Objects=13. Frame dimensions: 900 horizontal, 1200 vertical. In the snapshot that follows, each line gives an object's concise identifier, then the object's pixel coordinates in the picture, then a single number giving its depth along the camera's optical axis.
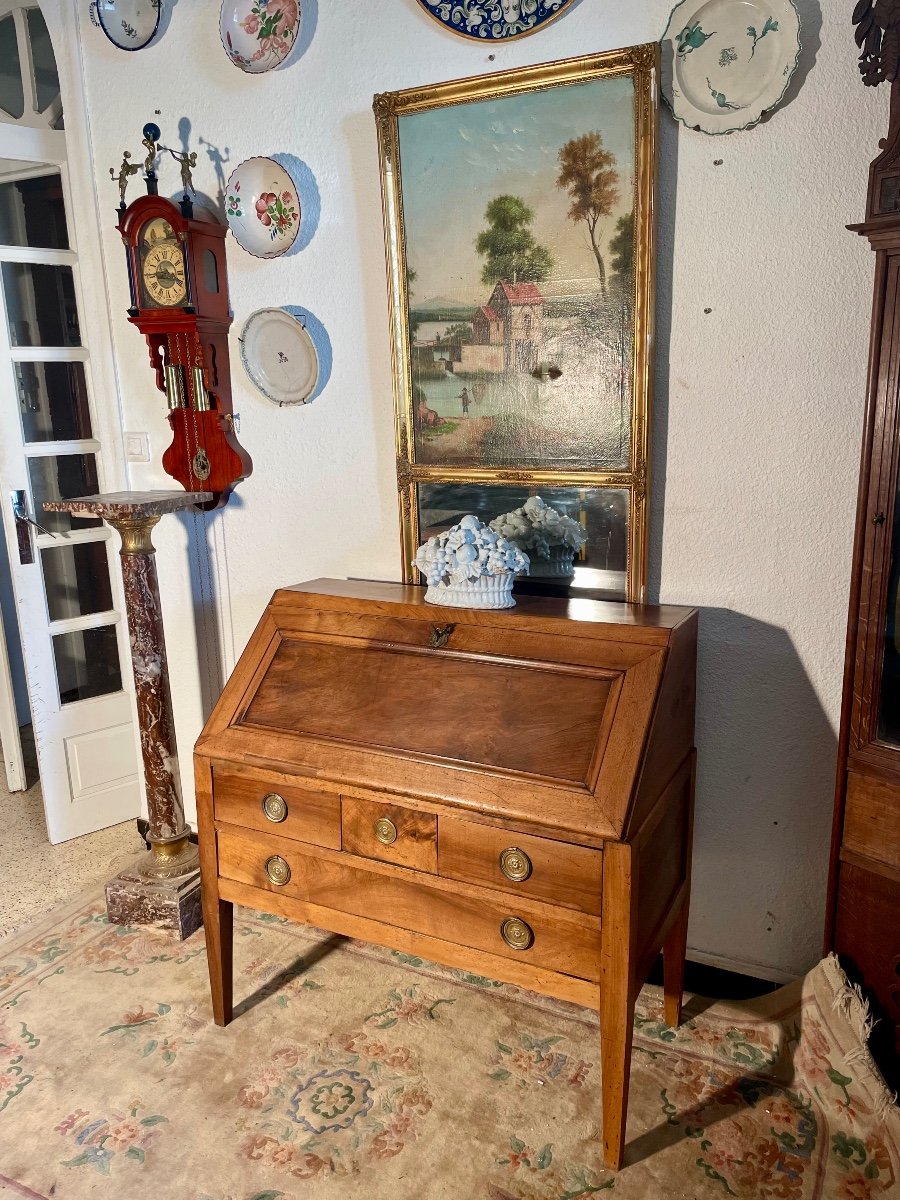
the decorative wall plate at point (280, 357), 2.67
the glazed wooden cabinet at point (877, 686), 1.68
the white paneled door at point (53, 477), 3.04
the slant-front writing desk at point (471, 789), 1.80
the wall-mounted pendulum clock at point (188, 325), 2.62
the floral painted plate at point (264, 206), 2.55
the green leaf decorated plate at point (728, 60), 1.93
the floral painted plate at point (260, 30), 2.44
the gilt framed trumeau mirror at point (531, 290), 2.15
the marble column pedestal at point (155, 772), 2.69
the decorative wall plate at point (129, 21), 2.66
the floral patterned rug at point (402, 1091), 1.86
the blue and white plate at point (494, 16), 2.17
